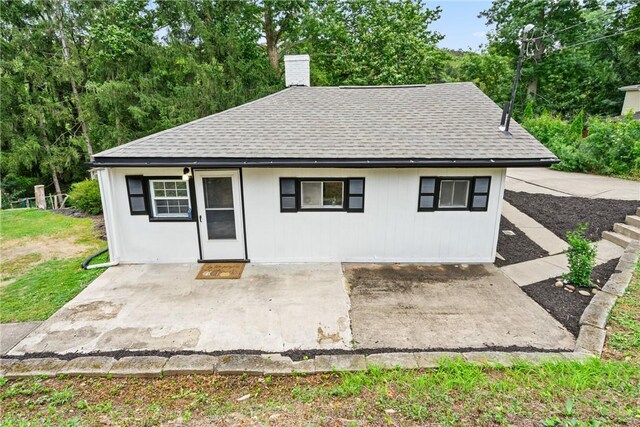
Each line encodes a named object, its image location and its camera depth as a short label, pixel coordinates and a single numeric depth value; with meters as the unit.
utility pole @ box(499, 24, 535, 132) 6.98
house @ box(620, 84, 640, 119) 20.84
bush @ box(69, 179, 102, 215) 10.98
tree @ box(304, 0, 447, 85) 16.30
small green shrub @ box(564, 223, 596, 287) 5.43
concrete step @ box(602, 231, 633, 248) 7.07
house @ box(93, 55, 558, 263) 6.21
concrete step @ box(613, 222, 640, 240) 7.20
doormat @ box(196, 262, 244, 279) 6.32
